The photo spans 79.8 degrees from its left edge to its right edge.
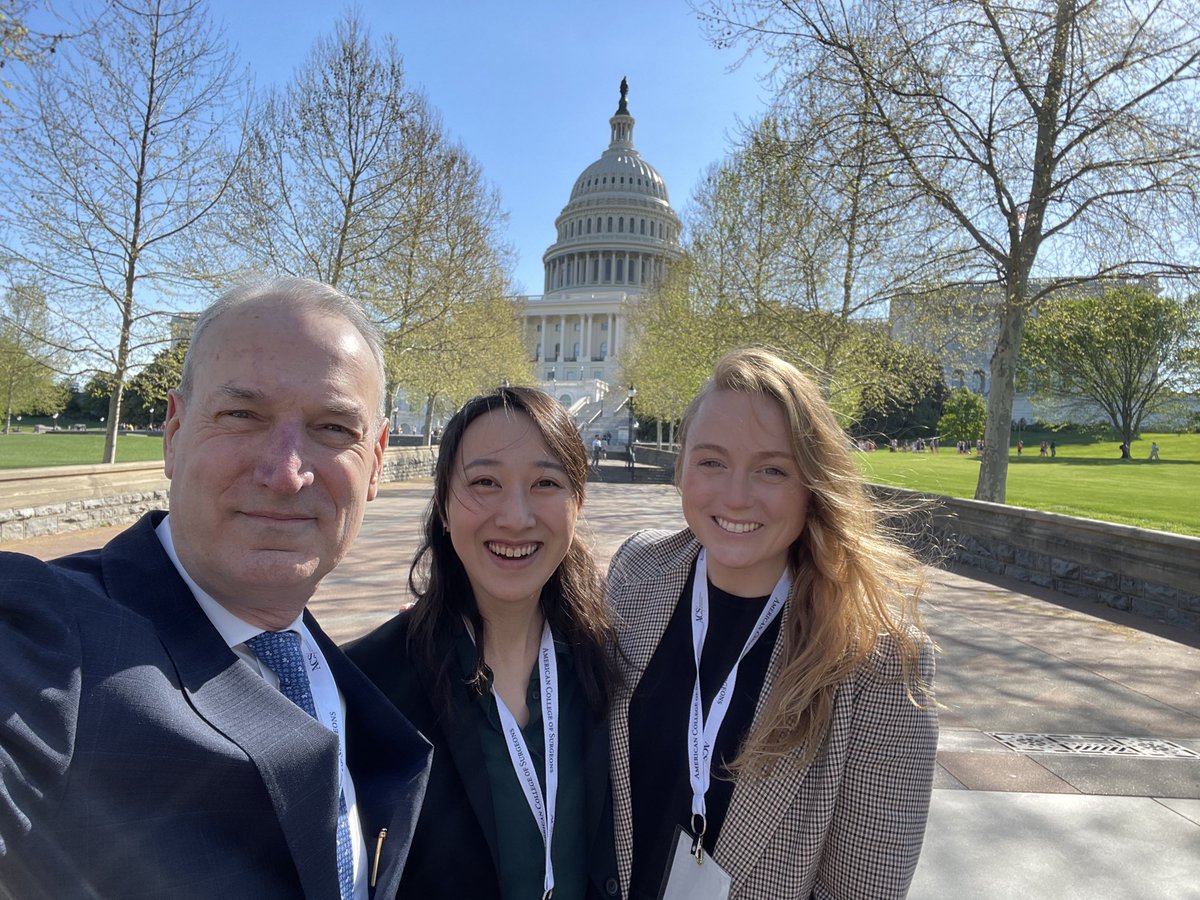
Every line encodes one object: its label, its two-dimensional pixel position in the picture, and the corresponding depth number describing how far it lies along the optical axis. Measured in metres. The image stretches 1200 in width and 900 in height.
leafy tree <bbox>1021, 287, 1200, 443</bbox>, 39.31
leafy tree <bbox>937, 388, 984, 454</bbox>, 56.53
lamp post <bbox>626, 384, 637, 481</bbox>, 33.31
